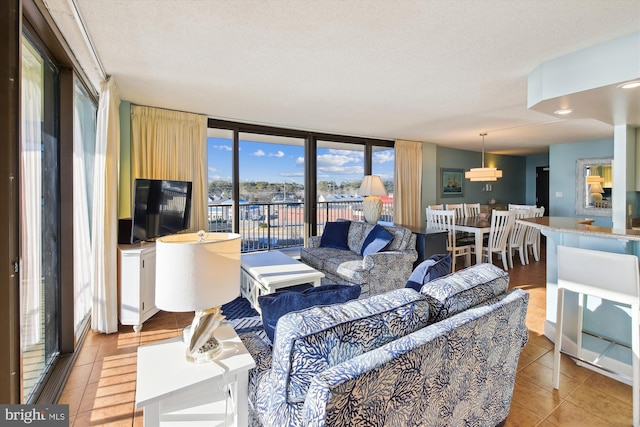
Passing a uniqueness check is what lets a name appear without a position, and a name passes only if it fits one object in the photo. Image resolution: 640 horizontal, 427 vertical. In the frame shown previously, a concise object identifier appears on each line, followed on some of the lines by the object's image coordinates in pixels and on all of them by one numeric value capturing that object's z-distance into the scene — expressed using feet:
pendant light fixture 18.97
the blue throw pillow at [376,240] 12.39
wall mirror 20.52
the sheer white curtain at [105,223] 9.44
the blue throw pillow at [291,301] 4.78
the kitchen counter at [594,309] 7.36
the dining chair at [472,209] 22.51
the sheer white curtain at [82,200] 8.83
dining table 16.35
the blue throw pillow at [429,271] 6.02
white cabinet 9.78
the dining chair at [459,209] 21.89
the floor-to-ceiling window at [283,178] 16.22
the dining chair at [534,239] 18.33
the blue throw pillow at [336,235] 14.84
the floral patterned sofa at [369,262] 11.68
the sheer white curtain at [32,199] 5.67
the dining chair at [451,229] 17.08
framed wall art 24.59
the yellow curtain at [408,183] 20.99
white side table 3.77
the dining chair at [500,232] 16.35
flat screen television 10.25
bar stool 6.08
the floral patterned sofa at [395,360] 3.28
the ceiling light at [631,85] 7.03
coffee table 9.97
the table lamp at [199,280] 3.94
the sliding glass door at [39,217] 5.80
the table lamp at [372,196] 15.06
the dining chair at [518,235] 17.38
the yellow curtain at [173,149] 12.82
